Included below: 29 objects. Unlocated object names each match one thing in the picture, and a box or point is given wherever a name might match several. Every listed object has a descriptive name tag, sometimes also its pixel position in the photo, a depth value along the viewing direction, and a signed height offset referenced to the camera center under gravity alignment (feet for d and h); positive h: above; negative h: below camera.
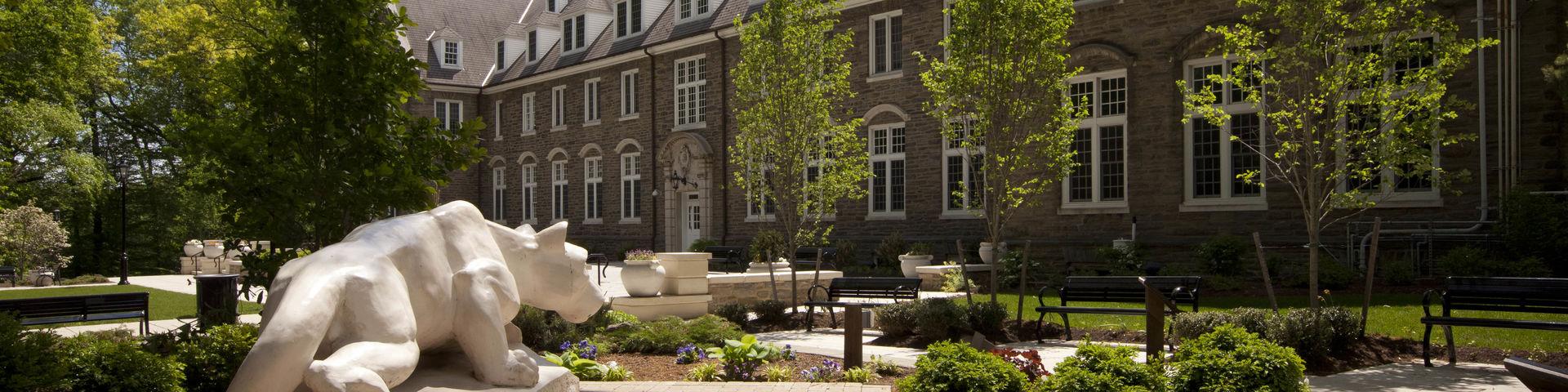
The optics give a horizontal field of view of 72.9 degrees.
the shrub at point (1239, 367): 19.29 -3.04
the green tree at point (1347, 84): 33.35 +3.76
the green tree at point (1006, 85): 39.83 +4.55
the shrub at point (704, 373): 27.37 -4.37
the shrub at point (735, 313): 44.80 -4.60
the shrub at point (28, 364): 18.98 -2.89
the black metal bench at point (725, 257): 86.27 -4.47
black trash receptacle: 40.88 -3.25
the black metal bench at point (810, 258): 78.33 -4.17
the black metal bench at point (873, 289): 46.21 -3.80
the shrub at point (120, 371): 20.06 -3.13
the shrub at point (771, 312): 45.85 -4.66
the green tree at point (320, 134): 22.72 +1.57
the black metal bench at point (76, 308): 39.73 -3.93
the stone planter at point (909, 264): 70.64 -4.02
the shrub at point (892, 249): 77.62 -3.33
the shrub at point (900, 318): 39.11 -4.23
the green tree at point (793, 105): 50.39 +4.78
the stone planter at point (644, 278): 47.52 -3.28
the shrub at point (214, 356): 21.93 -3.11
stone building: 56.03 +6.03
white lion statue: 13.37 -1.42
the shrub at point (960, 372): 20.47 -3.30
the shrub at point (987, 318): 39.27 -4.24
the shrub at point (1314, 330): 29.89 -3.66
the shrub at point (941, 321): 37.86 -4.22
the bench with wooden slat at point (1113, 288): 40.52 -3.32
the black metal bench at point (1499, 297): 30.40 -2.80
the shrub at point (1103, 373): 19.51 -3.20
